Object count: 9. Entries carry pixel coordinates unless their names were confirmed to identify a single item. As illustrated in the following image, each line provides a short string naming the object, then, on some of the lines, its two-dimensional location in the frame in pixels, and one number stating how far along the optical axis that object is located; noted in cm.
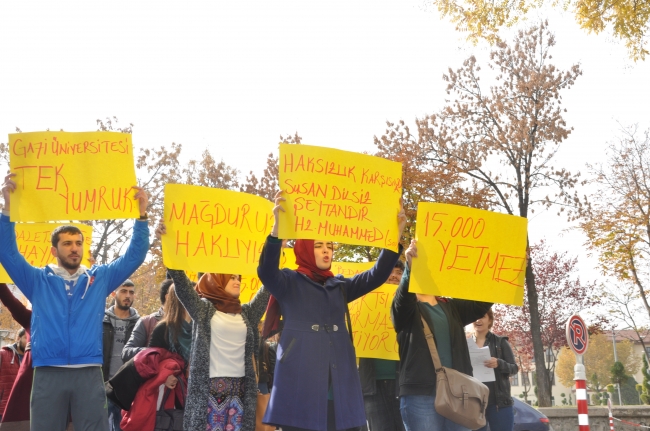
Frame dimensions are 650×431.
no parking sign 789
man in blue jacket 496
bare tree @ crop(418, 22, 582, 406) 2427
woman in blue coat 458
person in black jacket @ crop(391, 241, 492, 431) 563
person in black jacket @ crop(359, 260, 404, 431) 695
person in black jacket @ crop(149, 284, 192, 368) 598
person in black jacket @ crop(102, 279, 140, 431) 751
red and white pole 760
